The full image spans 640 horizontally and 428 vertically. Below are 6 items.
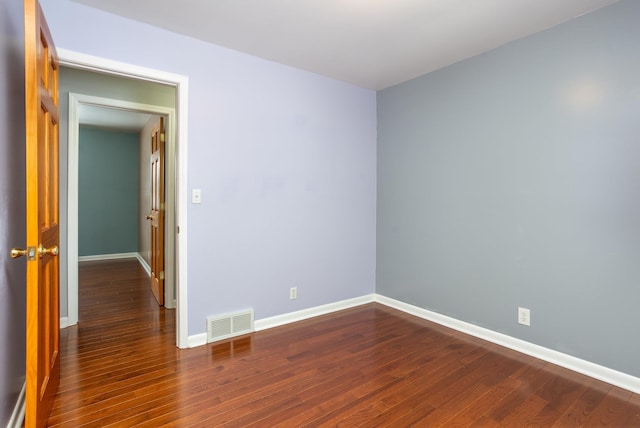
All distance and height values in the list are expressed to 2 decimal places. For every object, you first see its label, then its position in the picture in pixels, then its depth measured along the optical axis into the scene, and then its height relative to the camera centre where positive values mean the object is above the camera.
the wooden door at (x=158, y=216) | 3.87 -0.13
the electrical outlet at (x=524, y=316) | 2.66 -0.86
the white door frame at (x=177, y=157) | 2.36 +0.42
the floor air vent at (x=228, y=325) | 2.84 -1.04
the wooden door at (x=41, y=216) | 1.41 -0.06
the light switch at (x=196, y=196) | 2.75 +0.08
